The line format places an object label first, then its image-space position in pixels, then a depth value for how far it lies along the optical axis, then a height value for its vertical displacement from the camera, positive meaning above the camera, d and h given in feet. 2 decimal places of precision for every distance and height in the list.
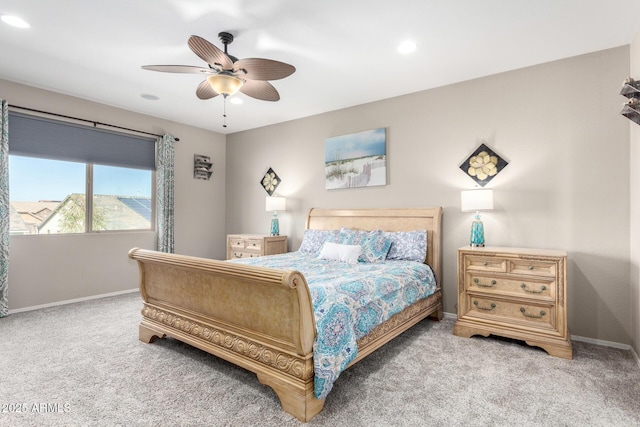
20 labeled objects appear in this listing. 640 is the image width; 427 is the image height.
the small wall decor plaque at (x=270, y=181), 18.13 +1.90
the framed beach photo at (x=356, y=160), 14.16 +2.50
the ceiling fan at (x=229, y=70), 7.87 +3.87
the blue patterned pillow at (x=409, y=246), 11.94 -1.18
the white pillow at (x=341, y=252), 11.76 -1.41
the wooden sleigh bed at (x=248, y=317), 6.15 -2.43
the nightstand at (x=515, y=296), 8.95 -2.42
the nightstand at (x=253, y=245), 16.16 -1.54
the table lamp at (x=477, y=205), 10.73 +0.29
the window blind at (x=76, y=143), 12.99 +3.26
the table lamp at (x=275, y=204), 16.78 +0.57
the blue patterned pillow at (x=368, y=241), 11.93 -1.04
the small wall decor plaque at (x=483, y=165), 11.54 +1.76
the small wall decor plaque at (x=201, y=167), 18.98 +2.88
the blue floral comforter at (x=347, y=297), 6.35 -2.06
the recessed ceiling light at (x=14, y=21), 8.50 +5.21
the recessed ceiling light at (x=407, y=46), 9.56 +5.04
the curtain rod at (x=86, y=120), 12.90 +4.26
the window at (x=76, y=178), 13.12 +1.72
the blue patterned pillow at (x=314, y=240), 14.15 -1.15
